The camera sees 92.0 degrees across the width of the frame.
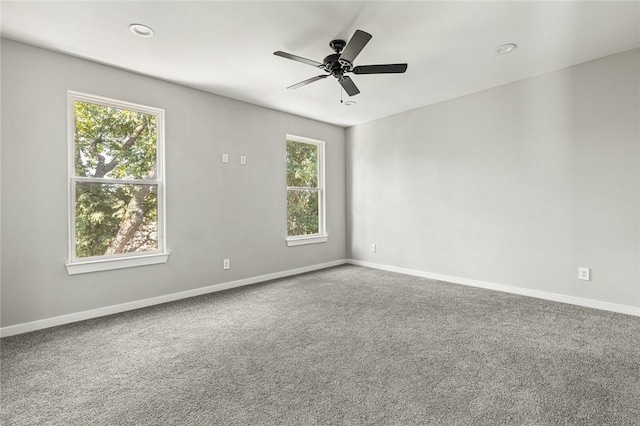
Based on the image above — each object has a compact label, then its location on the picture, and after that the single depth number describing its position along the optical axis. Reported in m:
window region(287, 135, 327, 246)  5.17
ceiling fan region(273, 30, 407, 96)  2.38
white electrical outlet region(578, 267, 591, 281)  3.33
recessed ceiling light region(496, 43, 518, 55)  2.93
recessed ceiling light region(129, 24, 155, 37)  2.58
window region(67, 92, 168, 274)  3.14
